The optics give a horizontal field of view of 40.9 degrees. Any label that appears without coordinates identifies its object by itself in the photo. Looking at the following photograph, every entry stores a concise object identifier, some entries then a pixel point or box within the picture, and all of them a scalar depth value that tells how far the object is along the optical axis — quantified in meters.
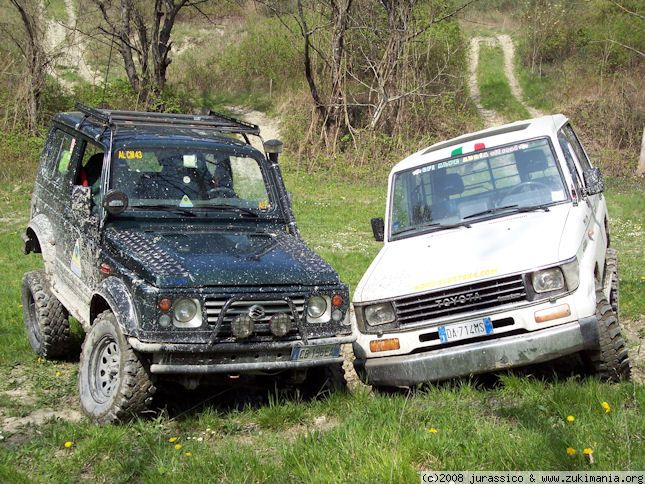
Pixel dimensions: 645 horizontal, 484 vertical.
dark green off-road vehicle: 5.67
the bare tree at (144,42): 27.48
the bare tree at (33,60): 25.61
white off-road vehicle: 5.90
